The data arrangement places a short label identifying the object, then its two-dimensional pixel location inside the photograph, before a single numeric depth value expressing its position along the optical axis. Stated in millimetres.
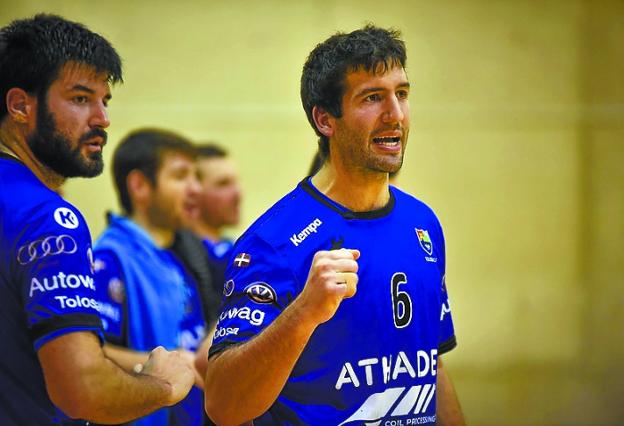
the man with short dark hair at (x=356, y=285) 5957
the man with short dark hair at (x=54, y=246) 5691
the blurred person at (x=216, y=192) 14648
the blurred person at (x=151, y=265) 9969
